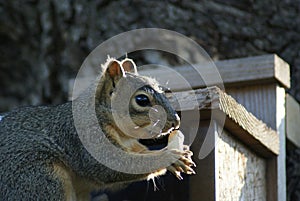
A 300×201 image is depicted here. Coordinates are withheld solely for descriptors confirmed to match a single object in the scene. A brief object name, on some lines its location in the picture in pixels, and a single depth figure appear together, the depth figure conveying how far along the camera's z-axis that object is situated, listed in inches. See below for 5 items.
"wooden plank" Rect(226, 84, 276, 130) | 276.0
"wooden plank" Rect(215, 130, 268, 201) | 243.6
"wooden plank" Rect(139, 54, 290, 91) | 274.0
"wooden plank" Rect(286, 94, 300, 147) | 289.4
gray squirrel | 237.4
